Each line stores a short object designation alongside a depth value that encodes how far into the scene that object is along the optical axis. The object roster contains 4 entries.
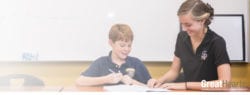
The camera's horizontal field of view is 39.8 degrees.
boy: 2.27
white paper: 1.98
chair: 2.24
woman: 2.24
